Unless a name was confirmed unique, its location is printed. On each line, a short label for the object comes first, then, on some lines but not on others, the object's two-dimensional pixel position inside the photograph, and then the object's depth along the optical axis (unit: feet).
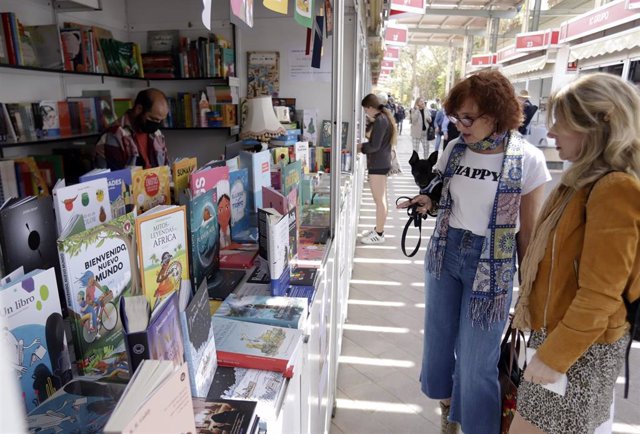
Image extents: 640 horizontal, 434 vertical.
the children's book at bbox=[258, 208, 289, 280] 4.36
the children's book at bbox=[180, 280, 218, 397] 2.62
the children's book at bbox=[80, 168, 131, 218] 4.03
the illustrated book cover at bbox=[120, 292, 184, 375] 2.14
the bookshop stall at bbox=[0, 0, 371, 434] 2.46
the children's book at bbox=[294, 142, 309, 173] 9.49
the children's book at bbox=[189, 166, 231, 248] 5.05
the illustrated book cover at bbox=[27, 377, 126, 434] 2.33
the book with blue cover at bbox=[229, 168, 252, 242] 6.23
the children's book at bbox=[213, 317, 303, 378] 3.23
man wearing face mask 9.56
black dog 6.52
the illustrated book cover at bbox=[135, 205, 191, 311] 3.41
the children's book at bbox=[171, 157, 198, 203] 5.13
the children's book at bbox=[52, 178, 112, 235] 3.33
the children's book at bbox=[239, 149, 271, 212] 6.85
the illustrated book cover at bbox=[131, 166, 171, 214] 4.56
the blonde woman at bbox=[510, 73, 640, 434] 3.95
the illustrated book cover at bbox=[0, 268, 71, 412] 2.41
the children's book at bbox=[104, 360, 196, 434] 1.43
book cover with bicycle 2.86
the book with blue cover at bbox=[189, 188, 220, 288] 4.53
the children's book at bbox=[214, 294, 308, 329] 3.84
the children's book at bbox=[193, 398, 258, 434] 2.45
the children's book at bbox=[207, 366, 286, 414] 2.83
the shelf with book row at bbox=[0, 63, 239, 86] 11.71
